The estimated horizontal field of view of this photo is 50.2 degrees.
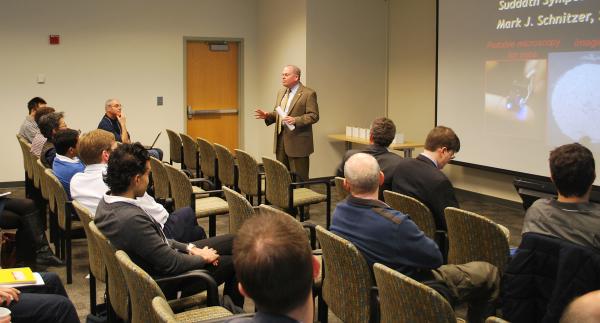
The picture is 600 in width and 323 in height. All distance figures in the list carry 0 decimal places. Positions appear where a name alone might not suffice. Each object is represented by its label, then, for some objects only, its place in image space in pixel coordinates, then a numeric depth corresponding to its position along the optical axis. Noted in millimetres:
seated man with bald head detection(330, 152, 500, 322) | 2812
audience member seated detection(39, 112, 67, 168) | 5297
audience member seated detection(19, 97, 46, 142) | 6910
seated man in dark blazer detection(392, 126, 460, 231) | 3850
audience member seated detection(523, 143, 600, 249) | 2740
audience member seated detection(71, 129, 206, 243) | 3723
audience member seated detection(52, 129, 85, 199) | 4688
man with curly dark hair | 2916
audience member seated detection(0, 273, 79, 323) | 2756
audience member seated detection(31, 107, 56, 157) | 5906
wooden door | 9508
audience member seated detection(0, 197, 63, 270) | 4602
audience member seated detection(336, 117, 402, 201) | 4375
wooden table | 7840
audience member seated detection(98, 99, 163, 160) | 6797
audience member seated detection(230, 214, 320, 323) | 1524
